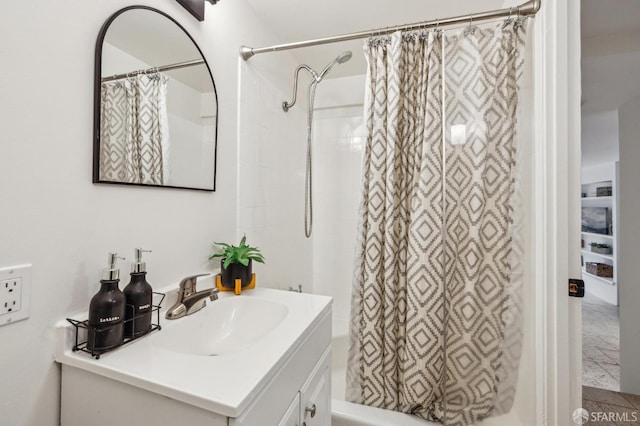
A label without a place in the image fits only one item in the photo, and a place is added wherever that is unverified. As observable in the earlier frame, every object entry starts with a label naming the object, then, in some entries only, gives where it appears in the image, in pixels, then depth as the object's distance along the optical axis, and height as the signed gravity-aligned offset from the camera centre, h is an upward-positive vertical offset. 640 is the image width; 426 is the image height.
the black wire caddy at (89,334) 0.65 -0.30
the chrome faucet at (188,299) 0.90 -0.29
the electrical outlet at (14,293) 0.57 -0.17
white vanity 0.54 -0.36
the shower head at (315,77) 1.59 +0.86
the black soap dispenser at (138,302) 0.73 -0.23
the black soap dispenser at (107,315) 0.65 -0.24
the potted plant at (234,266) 1.15 -0.21
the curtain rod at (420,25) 1.17 +0.86
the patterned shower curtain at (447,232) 1.22 -0.06
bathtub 1.22 -0.89
